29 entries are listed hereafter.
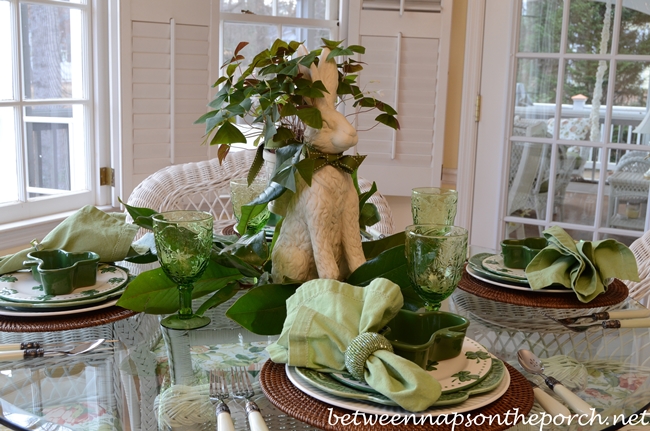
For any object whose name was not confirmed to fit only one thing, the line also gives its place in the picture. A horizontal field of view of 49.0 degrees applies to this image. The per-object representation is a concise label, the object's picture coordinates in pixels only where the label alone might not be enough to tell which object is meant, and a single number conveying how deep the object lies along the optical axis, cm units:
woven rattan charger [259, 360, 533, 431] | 80
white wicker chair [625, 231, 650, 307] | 165
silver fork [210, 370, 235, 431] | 84
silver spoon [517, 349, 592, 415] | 91
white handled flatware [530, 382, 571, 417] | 89
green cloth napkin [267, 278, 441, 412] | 82
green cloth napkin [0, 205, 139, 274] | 137
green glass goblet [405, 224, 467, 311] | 105
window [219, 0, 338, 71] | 319
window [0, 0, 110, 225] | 254
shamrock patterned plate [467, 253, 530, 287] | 137
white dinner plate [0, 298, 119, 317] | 114
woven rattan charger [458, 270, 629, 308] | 130
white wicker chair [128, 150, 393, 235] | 202
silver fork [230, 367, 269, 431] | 82
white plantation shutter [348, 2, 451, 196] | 322
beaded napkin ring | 86
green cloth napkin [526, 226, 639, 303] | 131
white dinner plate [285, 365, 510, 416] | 82
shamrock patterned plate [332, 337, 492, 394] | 86
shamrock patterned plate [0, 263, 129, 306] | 117
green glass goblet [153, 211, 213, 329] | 109
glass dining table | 89
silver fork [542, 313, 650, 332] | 122
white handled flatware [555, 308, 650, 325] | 125
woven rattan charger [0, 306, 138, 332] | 111
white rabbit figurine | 118
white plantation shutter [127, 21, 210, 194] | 275
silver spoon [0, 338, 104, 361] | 106
